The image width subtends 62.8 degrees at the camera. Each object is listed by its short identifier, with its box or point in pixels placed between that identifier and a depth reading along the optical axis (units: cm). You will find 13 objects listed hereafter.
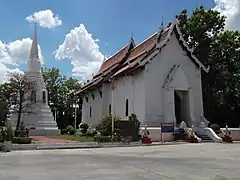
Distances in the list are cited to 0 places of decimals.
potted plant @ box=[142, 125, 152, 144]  1442
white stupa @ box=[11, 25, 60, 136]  2186
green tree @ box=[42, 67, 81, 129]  3493
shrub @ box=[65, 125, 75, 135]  2333
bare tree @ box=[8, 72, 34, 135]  2144
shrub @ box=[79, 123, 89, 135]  2274
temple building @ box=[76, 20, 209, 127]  1866
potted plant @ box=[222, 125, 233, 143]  1599
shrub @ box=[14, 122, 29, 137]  1520
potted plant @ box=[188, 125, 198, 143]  1563
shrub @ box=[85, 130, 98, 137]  1897
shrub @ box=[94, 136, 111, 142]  1426
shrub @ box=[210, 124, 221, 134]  1772
